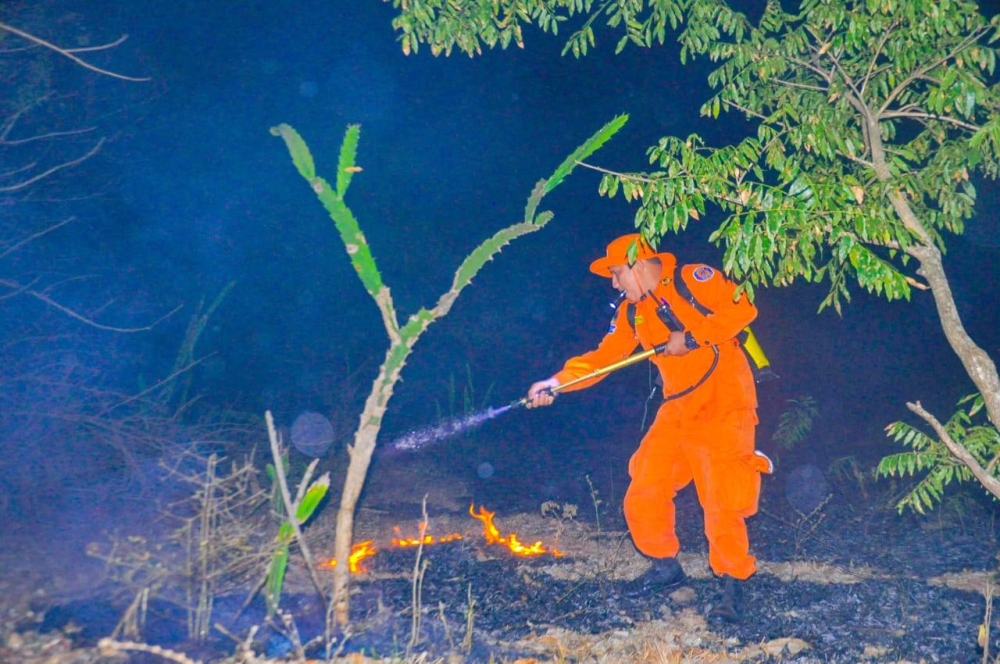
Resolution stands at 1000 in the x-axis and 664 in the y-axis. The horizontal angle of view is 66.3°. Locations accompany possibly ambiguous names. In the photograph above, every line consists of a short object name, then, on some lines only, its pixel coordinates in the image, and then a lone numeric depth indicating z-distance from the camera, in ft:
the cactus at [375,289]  10.25
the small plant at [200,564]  11.31
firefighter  15.01
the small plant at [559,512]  19.65
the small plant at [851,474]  25.95
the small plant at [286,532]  10.62
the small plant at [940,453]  12.96
